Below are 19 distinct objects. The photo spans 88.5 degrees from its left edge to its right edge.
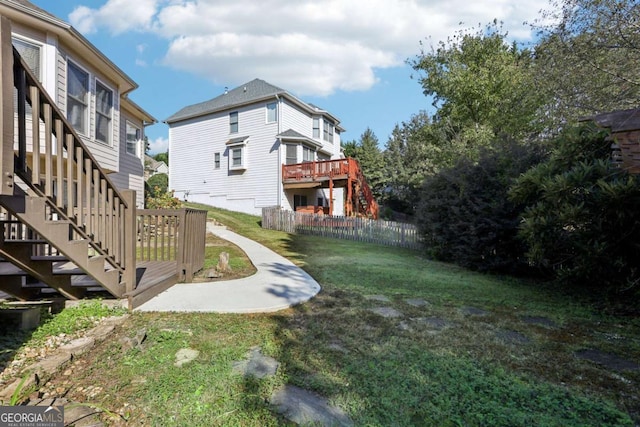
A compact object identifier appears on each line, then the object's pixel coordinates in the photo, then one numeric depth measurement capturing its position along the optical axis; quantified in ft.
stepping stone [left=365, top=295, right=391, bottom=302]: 15.64
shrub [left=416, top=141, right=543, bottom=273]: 24.91
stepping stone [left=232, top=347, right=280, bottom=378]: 8.25
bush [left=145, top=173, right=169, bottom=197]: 82.13
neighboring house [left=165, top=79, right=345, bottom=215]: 63.26
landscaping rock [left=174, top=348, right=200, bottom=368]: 8.72
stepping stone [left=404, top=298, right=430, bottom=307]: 15.00
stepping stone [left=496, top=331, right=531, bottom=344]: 10.94
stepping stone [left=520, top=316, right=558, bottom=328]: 13.01
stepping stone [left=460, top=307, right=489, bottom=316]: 13.99
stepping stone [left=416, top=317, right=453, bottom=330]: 12.16
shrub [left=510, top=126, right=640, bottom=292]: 14.20
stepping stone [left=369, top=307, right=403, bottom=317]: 13.34
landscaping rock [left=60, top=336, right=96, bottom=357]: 9.15
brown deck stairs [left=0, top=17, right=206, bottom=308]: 7.57
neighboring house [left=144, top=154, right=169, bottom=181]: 119.88
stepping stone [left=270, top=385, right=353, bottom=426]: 6.45
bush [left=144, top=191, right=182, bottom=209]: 42.65
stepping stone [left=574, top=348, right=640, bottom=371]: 9.27
